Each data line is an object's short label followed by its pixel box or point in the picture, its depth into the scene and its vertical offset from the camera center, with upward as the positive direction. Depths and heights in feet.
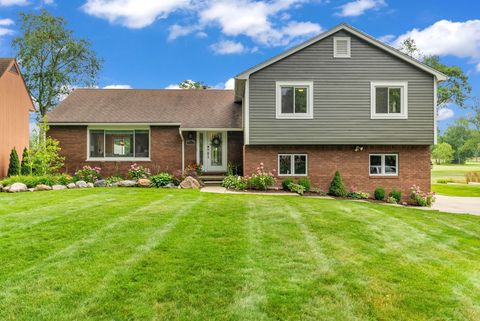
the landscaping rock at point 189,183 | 48.37 -3.65
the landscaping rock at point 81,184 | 47.42 -3.73
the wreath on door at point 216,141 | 58.03 +2.50
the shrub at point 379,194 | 48.80 -5.14
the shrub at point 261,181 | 46.94 -3.24
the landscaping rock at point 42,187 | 44.32 -3.94
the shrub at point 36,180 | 45.83 -3.14
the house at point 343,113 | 48.42 +6.02
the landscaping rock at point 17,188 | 42.96 -3.87
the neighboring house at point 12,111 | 58.44 +7.97
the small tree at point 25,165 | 56.89 -1.46
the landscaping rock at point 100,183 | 49.60 -3.76
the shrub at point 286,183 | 47.65 -3.59
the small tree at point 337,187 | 47.67 -4.11
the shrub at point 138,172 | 55.06 -2.46
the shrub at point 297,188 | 46.06 -4.14
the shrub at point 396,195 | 49.06 -5.30
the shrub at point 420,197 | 48.85 -5.59
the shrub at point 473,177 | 104.17 -6.01
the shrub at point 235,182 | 47.11 -3.55
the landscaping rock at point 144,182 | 49.26 -3.66
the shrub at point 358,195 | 48.11 -5.21
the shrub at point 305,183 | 47.65 -3.57
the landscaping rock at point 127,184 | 49.27 -3.85
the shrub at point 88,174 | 52.19 -2.72
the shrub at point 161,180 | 49.75 -3.34
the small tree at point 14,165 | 55.98 -1.42
